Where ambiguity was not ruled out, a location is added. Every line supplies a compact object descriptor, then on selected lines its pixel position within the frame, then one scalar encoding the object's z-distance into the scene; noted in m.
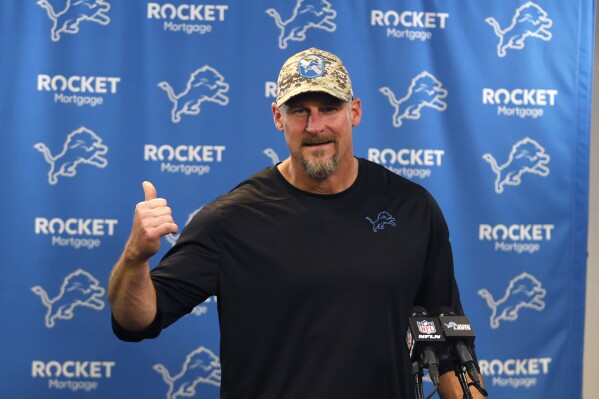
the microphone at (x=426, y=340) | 2.48
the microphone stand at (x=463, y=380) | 2.42
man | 2.72
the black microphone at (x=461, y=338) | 2.46
